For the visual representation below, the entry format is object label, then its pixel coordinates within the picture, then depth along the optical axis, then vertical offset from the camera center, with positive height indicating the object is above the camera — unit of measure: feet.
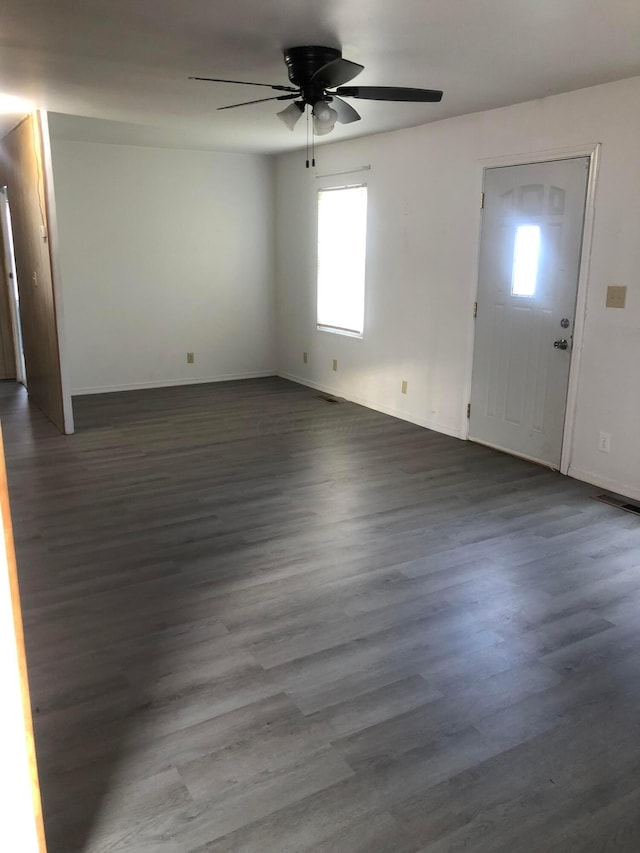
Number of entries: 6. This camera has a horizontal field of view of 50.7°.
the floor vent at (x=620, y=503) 13.00 -4.52
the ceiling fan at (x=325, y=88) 10.74 +2.84
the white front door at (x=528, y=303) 14.35 -0.82
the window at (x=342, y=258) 21.22 +0.21
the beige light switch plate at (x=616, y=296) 13.28 -0.56
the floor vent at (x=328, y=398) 22.16 -4.31
